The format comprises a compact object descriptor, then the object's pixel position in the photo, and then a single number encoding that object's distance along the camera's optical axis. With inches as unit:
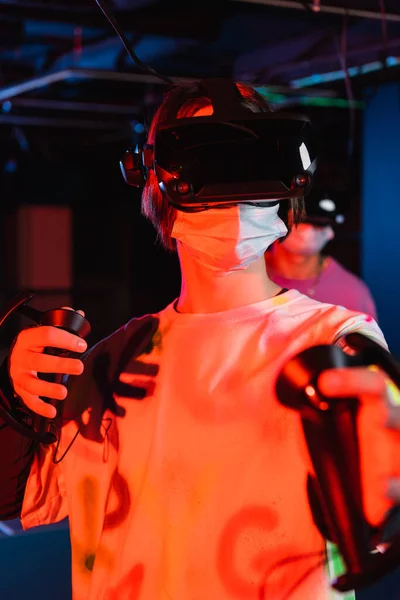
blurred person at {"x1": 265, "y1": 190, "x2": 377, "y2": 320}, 135.9
